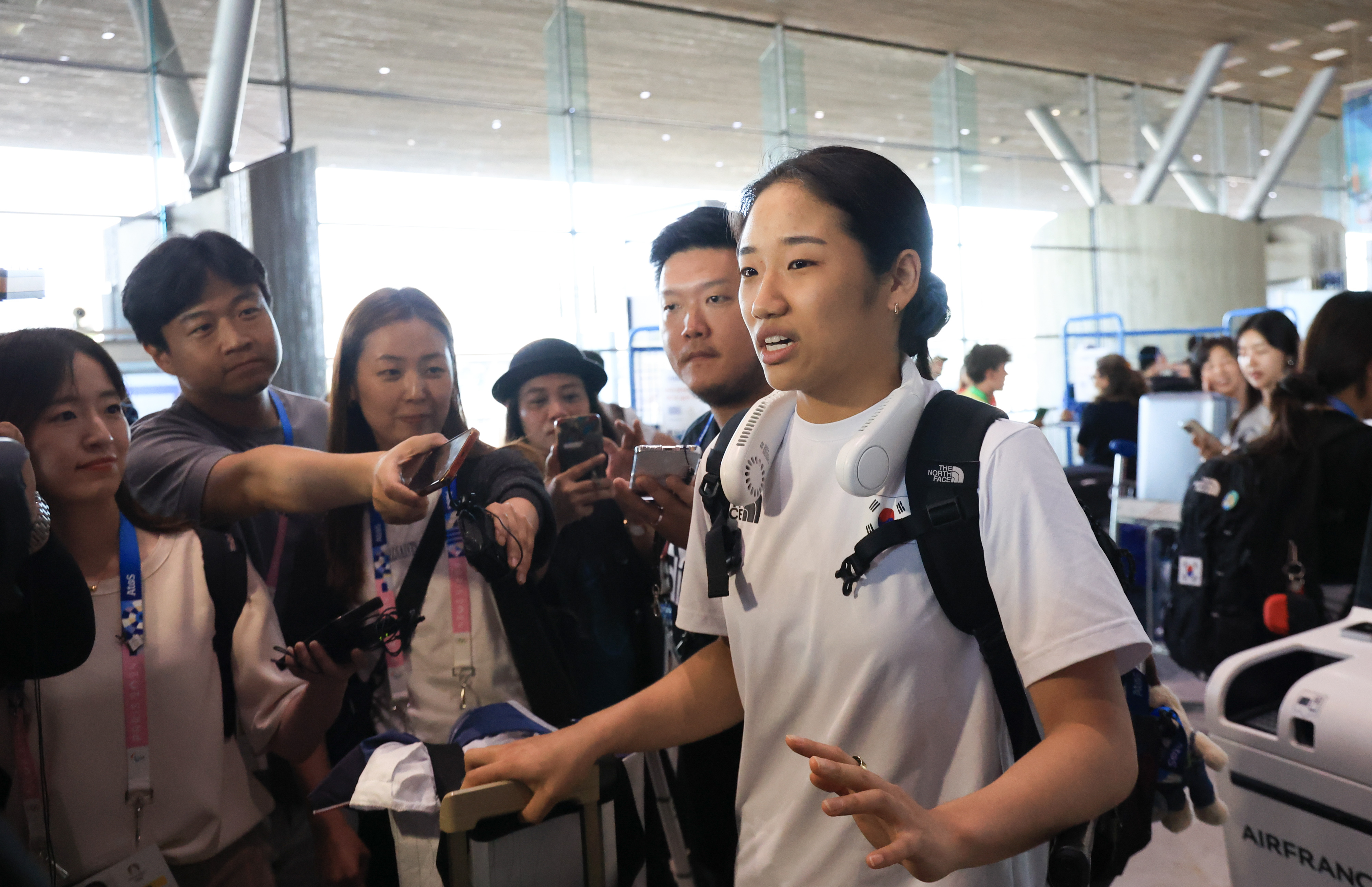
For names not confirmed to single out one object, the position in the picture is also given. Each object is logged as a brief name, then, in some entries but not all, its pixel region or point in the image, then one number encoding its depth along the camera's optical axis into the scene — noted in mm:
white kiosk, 1533
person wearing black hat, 2023
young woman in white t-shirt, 883
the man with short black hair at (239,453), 1479
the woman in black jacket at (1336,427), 2623
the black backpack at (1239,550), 2713
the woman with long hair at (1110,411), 5992
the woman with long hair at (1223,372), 4680
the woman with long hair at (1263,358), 3789
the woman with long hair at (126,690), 1272
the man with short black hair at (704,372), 1726
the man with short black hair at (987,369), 6211
